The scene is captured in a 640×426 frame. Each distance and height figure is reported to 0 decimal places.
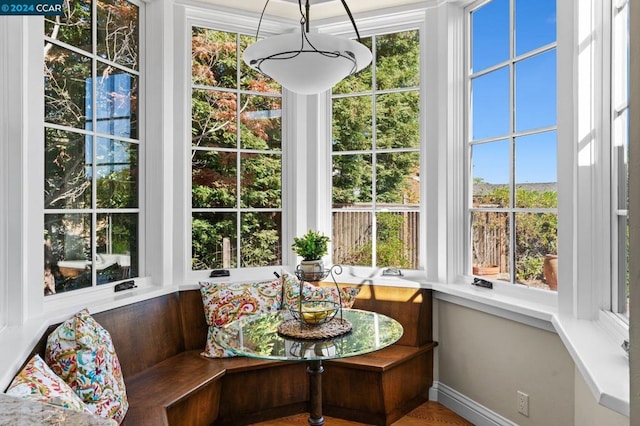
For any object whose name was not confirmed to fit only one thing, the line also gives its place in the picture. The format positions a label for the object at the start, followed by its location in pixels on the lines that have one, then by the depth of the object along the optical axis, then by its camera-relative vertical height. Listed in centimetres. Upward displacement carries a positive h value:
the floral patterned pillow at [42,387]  142 -57
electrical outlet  224 -96
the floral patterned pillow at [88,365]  178 -62
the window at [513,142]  228 +40
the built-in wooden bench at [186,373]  216 -85
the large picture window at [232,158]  302 +39
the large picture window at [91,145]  227 +38
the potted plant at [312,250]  290 -24
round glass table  173 -54
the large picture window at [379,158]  304 +39
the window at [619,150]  168 +24
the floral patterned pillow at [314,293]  284 -51
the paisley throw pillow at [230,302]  271 -54
